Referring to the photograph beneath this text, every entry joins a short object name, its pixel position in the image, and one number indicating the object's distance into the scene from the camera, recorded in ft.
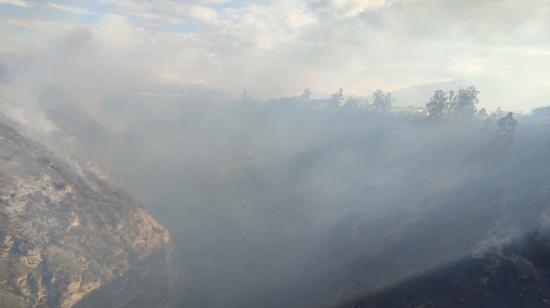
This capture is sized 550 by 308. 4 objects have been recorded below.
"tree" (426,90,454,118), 518.78
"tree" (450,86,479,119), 499.10
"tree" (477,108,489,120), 532.15
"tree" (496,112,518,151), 367.66
